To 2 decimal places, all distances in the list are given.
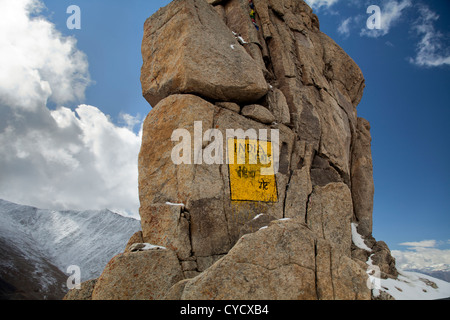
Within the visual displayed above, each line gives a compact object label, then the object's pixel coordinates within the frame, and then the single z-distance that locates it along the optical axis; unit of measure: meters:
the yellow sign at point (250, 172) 11.77
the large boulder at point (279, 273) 6.53
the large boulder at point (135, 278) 7.92
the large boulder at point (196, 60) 12.96
